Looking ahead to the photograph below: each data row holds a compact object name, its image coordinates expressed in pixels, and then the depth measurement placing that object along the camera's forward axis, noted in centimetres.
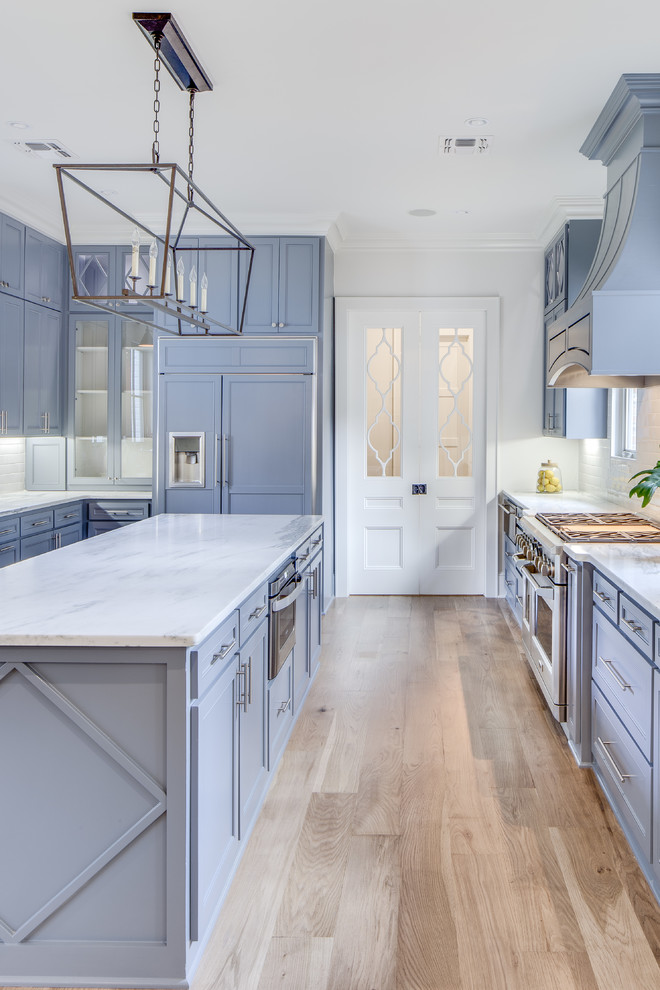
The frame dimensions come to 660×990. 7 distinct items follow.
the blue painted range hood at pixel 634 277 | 333
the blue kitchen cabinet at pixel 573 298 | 521
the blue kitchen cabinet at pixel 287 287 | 561
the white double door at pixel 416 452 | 630
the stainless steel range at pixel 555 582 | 336
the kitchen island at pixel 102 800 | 184
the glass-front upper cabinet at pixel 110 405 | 604
